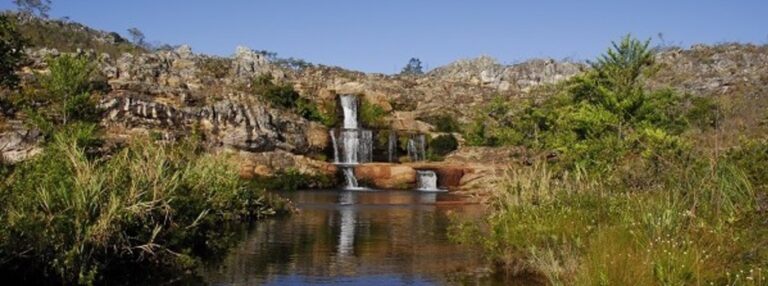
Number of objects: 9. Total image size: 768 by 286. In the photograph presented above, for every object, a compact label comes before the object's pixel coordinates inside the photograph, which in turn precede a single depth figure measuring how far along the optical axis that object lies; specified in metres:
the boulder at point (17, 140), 38.00
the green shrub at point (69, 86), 30.48
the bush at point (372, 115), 56.88
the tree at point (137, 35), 106.44
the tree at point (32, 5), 92.56
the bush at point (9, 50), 18.73
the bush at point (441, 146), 52.94
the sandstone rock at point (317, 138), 50.41
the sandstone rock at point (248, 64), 70.00
